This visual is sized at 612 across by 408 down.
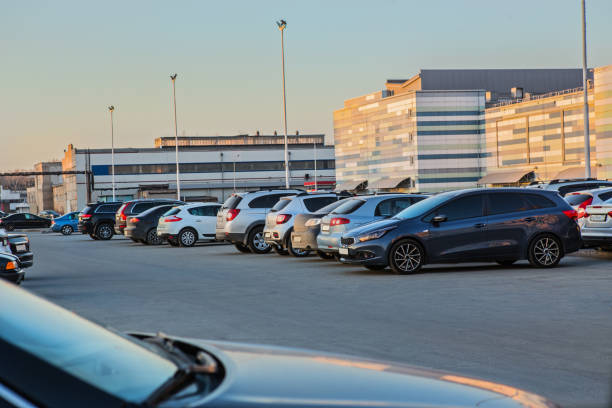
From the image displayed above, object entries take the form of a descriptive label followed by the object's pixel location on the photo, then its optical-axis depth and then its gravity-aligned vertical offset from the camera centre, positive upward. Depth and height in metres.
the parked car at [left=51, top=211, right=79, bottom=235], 51.69 -2.56
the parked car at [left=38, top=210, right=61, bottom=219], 70.31 -2.69
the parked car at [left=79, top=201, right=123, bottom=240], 38.97 -1.80
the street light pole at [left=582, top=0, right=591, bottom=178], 39.06 +3.68
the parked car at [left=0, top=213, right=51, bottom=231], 62.22 -2.83
